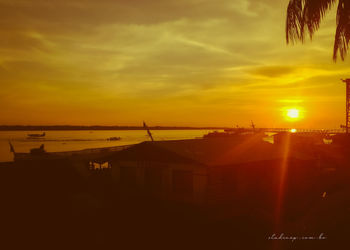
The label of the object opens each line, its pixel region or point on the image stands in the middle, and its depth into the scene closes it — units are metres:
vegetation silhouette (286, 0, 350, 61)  12.11
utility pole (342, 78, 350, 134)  61.28
